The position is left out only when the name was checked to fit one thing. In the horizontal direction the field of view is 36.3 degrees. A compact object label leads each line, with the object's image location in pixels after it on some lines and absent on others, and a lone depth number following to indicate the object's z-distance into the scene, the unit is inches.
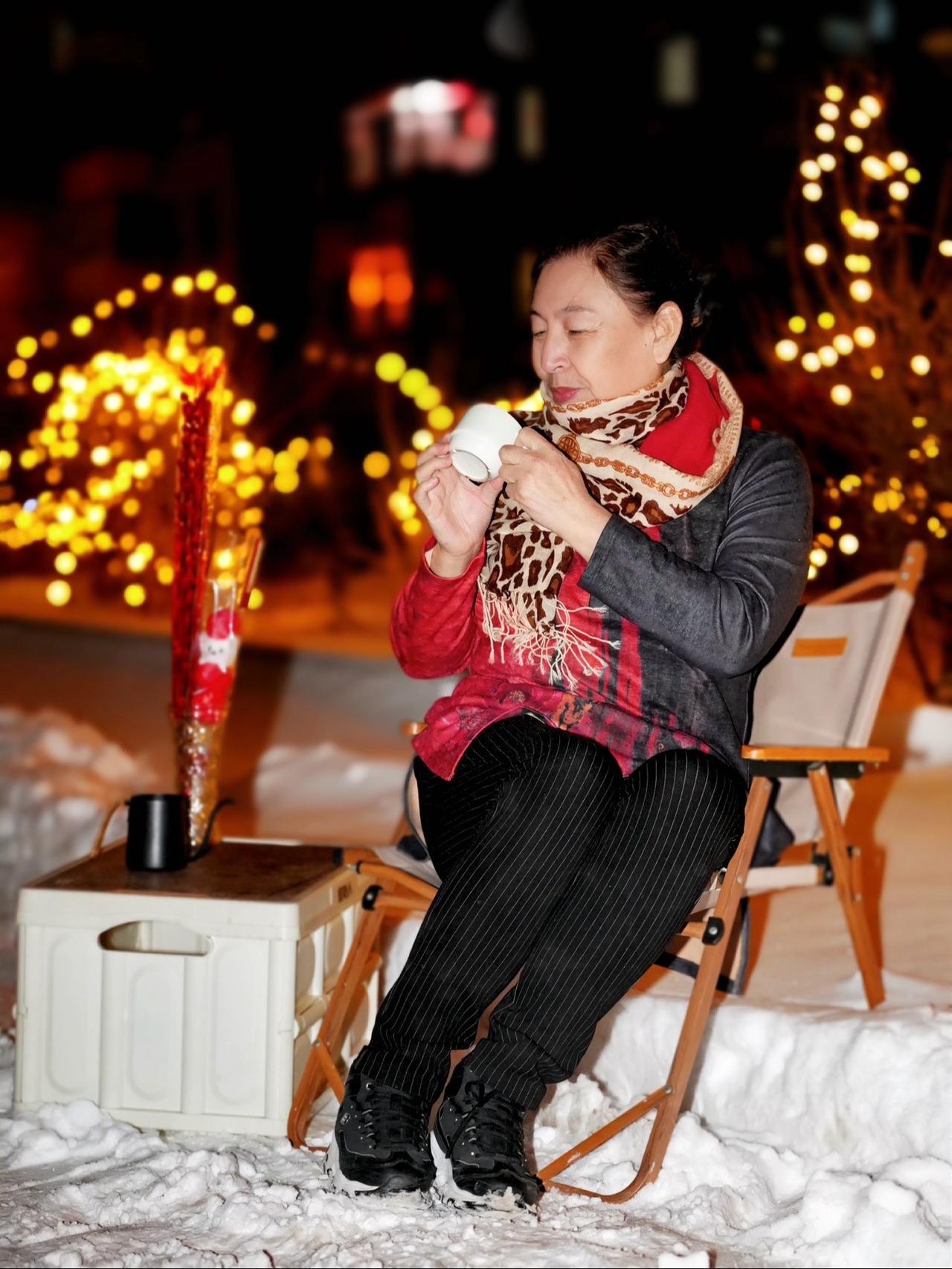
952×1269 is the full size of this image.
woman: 80.4
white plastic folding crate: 95.3
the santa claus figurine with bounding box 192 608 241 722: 113.2
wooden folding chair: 86.3
